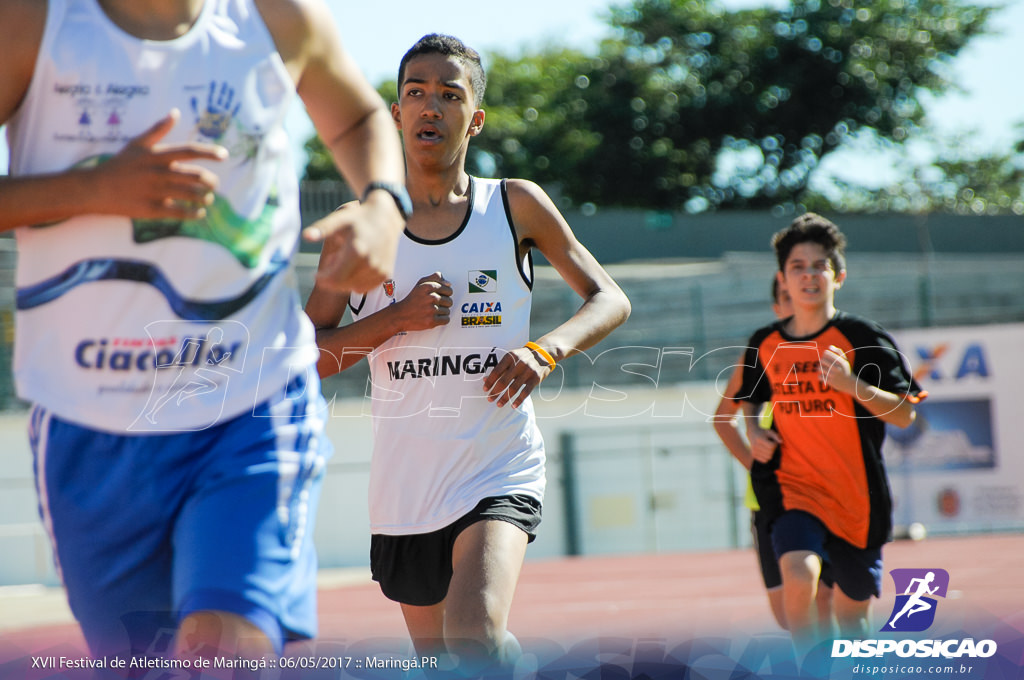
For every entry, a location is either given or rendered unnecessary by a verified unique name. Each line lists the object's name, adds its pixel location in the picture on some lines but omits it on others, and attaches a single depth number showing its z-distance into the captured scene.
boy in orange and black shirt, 10.98
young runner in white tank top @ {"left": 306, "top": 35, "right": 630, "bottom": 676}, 7.85
